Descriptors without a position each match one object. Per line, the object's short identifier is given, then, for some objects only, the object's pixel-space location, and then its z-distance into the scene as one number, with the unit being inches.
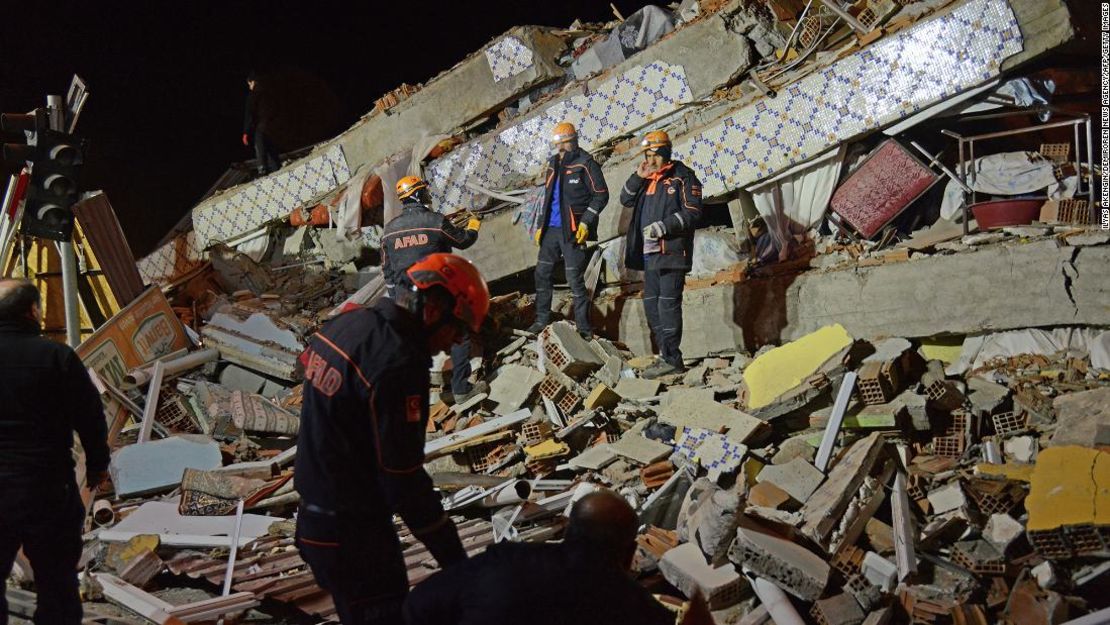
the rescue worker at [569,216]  359.3
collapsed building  221.6
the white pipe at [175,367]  376.8
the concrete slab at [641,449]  281.3
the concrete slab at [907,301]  290.9
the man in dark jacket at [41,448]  162.4
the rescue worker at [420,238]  343.3
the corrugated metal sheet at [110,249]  410.6
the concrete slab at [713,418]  281.4
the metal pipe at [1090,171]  315.9
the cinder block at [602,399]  320.2
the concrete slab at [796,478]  253.3
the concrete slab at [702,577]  207.2
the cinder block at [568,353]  339.9
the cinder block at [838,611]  199.6
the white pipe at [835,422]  264.1
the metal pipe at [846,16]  367.2
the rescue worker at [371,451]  126.0
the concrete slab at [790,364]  307.7
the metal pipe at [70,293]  325.7
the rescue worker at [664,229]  333.4
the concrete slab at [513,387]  336.5
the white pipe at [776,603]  201.2
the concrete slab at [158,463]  305.9
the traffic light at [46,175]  308.7
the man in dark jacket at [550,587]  94.2
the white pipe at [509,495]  245.1
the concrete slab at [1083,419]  238.7
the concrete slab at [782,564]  202.8
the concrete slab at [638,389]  326.6
